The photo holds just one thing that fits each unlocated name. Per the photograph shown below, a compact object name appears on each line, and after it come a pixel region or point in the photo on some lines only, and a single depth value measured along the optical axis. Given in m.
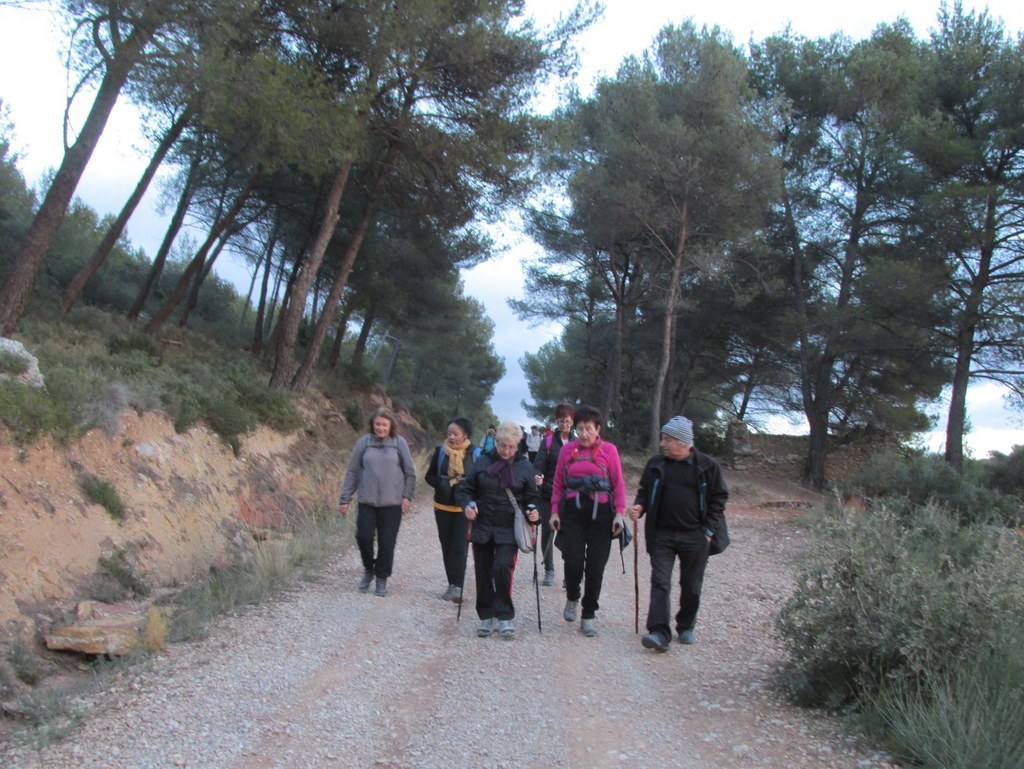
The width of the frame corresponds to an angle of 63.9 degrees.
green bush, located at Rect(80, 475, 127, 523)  8.75
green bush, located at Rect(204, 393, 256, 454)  12.45
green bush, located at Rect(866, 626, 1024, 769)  3.68
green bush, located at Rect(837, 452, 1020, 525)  14.09
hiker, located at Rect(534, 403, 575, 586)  8.85
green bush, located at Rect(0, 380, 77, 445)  8.06
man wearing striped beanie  6.17
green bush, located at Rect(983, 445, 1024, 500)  19.72
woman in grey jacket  8.08
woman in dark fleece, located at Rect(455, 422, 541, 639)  6.68
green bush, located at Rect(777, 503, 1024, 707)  4.40
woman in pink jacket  6.59
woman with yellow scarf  7.92
